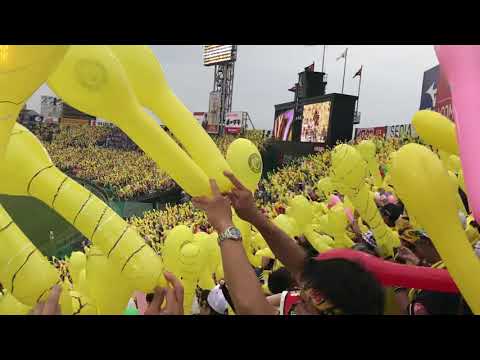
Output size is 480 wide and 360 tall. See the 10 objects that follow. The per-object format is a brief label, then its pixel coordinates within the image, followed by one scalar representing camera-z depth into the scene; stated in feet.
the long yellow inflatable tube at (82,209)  3.37
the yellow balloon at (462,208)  7.95
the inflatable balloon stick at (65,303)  3.26
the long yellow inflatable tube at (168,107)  3.62
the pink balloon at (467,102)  2.71
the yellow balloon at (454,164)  9.90
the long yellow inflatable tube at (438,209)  2.92
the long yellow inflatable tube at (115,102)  2.96
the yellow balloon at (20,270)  3.13
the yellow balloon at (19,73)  2.39
